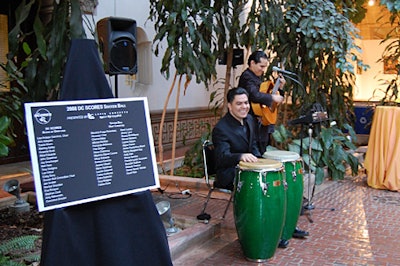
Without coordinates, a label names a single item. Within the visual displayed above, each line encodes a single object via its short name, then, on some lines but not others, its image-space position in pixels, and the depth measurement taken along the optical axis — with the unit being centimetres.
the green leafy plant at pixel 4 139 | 283
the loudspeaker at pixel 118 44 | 426
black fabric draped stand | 233
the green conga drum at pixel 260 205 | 379
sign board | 221
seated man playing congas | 428
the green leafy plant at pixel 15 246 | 316
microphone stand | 505
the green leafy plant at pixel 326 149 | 690
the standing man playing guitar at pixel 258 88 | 534
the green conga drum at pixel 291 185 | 423
